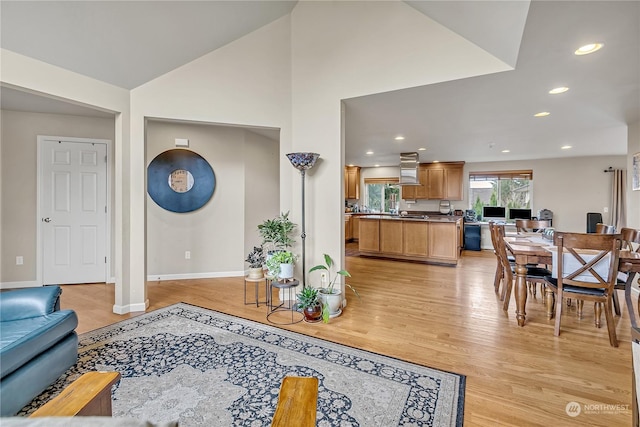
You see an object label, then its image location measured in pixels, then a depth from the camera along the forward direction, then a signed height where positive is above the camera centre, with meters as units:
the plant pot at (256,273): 3.42 -0.73
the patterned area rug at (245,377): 1.66 -1.14
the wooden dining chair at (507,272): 3.03 -0.67
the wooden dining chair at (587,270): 2.46 -0.52
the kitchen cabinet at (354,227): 8.68 -0.47
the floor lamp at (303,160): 3.21 +0.57
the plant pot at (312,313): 3.00 -1.05
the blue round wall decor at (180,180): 4.48 +0.48
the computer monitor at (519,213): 7.36 -0.04
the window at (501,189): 7.53 +0.60
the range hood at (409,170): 6.66 +0.96
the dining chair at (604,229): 3.60 -0.23
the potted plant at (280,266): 3.16 -0.59
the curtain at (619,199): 6.57 +0.29
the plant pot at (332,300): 3.06 -0.94
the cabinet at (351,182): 9.12 +0.92
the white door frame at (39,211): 4.13 +0.00
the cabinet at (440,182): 7.87 +0.82
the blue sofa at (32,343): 1.58 -0.80
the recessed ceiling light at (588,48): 2.12 +1.22
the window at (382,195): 9.02 +0.53
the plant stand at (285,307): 3.05 -1.13
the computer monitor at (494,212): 7.54 -0.01
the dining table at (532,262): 2.54 -0.48
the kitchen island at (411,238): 5.76 -0.56
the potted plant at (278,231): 3.40 -0.23
